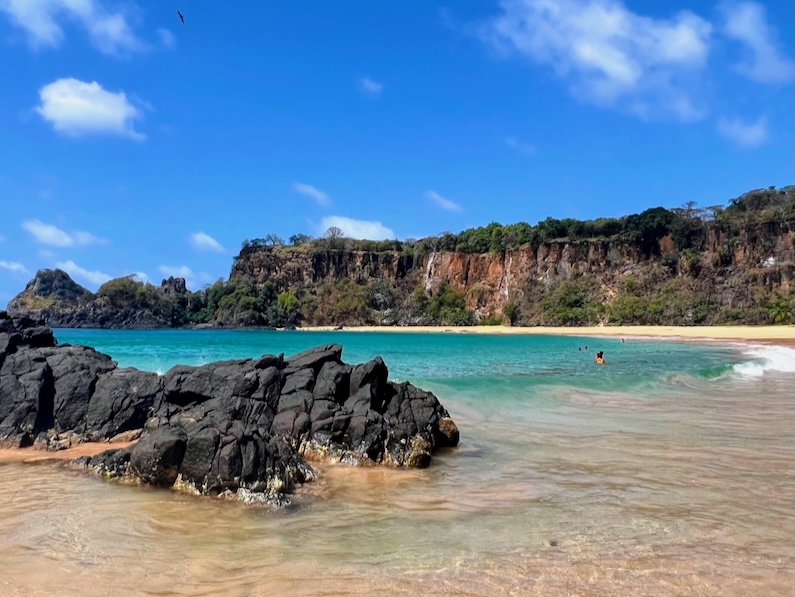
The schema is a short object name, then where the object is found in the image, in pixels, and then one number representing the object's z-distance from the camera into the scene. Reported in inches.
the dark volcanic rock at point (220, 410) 331.0
